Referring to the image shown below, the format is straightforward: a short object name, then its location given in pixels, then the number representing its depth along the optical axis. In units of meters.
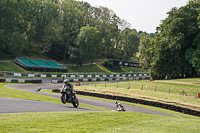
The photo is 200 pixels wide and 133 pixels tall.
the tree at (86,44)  87.19
